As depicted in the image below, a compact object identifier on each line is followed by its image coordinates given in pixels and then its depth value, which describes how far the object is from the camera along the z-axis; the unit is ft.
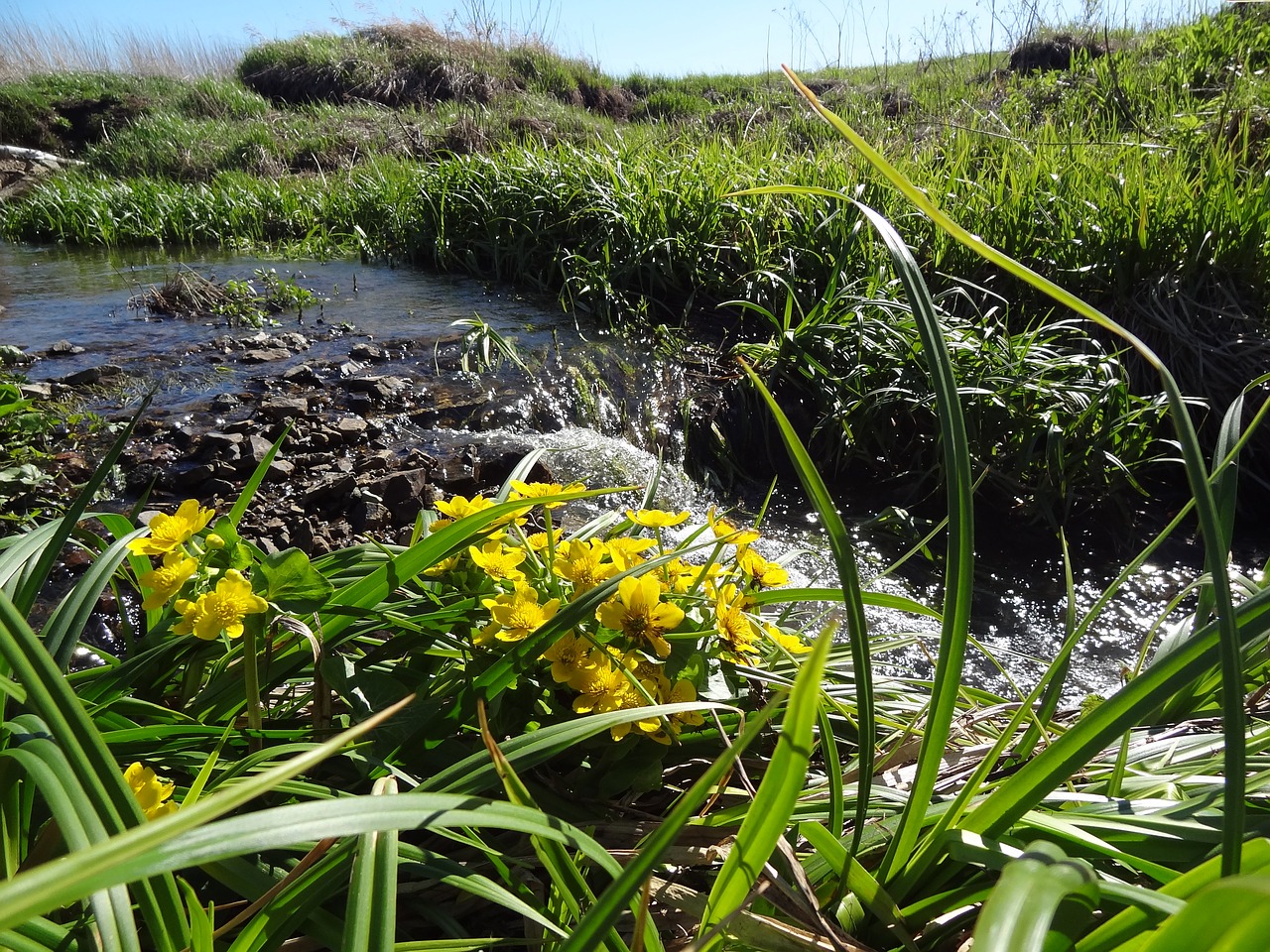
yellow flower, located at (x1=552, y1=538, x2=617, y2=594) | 1.62
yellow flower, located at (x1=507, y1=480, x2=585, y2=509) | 1.77
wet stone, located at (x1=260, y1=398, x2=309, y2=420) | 4.04
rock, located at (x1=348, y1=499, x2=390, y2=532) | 3.21
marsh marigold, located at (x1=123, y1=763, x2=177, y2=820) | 1.37
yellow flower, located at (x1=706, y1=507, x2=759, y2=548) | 1.74
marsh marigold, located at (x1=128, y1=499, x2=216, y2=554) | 1.53
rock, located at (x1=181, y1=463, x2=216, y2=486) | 3.35
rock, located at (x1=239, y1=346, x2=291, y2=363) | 9.70
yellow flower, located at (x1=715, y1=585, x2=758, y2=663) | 1.60
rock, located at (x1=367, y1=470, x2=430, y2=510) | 3.35
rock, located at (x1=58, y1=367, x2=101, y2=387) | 8.64
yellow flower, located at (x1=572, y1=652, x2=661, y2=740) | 1.50
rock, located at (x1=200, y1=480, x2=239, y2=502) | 3.30
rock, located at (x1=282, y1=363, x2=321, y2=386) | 9.07
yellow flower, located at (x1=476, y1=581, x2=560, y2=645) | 1.53
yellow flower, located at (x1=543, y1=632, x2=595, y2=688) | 1.51
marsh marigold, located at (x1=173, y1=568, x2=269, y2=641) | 1.44
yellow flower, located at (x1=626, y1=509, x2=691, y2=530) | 1.69
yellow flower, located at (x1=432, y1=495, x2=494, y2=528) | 1.77
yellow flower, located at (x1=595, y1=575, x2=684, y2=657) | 1.51
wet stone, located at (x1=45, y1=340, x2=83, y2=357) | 9.82
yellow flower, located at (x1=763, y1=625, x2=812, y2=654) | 1.69
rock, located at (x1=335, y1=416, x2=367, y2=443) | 3.97
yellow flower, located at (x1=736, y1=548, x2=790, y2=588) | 1.72
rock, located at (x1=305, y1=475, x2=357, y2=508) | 3.34
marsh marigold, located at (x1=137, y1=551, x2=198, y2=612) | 1.50
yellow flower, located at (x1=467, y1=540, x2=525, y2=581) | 1.62
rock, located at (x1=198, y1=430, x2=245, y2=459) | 3.57
